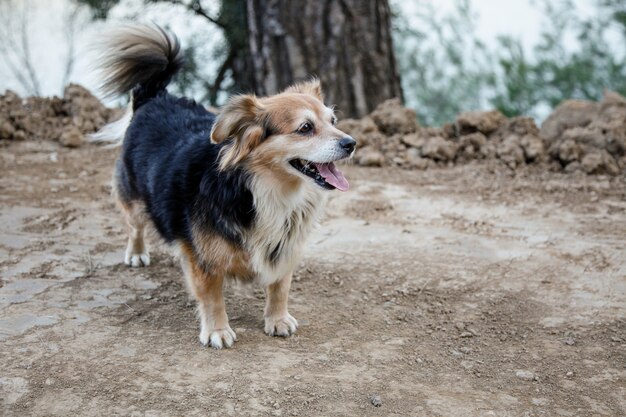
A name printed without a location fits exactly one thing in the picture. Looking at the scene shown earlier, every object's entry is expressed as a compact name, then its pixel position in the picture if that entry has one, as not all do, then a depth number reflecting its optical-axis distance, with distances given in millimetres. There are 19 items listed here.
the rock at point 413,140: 6750
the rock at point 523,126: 6582
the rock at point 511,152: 6355
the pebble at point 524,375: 3068
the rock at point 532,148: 6336
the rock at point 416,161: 6504
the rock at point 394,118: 6773
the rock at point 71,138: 6945
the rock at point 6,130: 6883
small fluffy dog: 3252
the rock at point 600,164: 5961
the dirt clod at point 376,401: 2816
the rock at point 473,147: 6582
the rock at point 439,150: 6559
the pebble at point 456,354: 3311
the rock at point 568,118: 6434
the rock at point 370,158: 6500
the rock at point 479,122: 6703
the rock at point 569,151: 6152
